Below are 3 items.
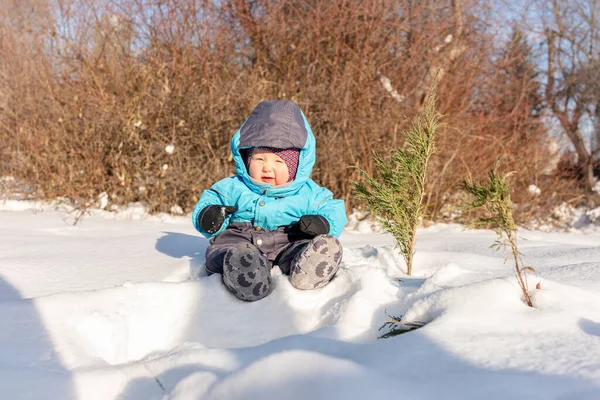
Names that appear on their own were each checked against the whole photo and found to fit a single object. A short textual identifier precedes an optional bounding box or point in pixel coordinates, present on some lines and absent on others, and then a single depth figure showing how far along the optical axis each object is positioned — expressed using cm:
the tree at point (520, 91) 781
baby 260
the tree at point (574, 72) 1005
